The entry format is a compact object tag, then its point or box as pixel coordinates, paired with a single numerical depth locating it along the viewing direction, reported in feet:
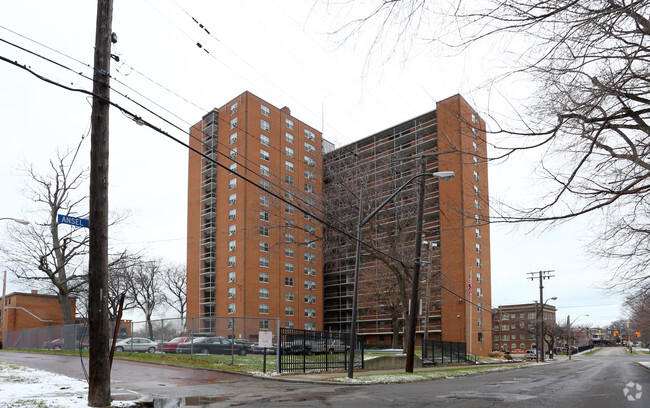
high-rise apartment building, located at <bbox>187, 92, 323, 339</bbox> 216.74
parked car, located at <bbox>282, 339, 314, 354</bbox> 67.82
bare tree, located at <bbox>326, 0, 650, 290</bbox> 17.01
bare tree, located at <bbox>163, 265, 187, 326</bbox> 276.62
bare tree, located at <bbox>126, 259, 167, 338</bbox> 249.96
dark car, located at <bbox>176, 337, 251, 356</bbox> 90.84
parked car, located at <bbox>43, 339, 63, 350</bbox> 127.95
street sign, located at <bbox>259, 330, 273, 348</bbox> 64.15
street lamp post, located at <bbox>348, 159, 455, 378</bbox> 55.94
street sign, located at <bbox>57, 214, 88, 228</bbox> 37.08
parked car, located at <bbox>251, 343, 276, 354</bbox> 102.81
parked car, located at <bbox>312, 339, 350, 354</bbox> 72.41
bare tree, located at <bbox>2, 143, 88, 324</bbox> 132.67
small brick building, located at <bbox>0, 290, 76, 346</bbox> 198.90
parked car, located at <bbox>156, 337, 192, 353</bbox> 91.86
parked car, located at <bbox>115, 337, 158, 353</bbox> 104.57
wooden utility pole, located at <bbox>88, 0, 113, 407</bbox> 33.22
